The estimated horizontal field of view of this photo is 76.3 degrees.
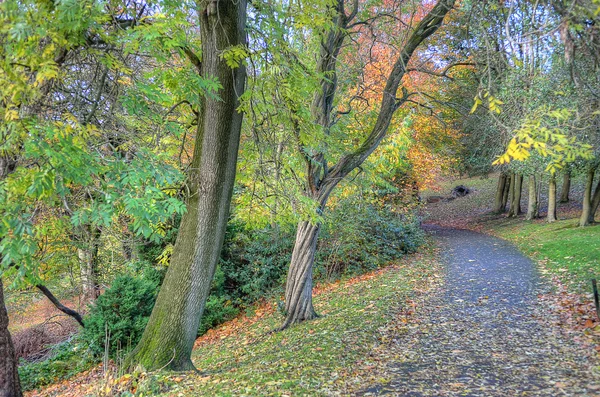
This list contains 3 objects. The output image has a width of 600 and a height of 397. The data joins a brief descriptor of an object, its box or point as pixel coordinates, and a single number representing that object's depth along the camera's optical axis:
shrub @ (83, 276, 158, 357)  8.61
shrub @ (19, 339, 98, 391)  8.60
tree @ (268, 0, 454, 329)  7.18
